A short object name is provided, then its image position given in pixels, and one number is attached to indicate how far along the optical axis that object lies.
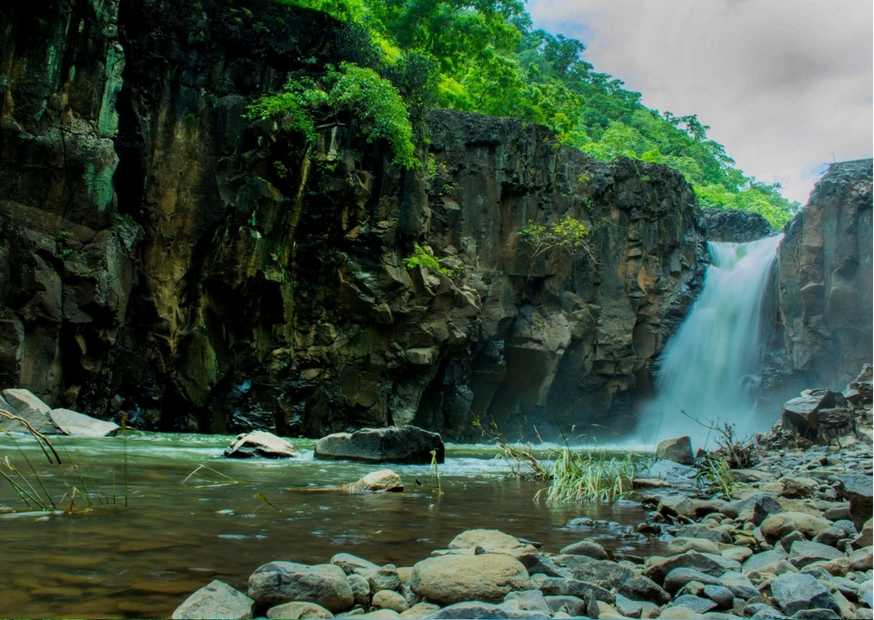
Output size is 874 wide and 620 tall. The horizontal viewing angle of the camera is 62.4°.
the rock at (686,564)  4.20
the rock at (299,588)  3.30
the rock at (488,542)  4.45
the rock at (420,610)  3.22
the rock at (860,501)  5.33
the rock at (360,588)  3.46
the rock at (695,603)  3.56
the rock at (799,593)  3.39
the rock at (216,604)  2.97
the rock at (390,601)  3.40
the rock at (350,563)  3.83
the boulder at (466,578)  3.46
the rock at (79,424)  12.59
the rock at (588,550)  4.79
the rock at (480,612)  2.94
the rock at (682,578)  3.91
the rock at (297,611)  3.14
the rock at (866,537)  4.64
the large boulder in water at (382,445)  11.48
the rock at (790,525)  5.50
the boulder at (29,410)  12.34
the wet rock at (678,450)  12.91
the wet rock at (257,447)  11.06
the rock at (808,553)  4.60
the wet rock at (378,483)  7.67
